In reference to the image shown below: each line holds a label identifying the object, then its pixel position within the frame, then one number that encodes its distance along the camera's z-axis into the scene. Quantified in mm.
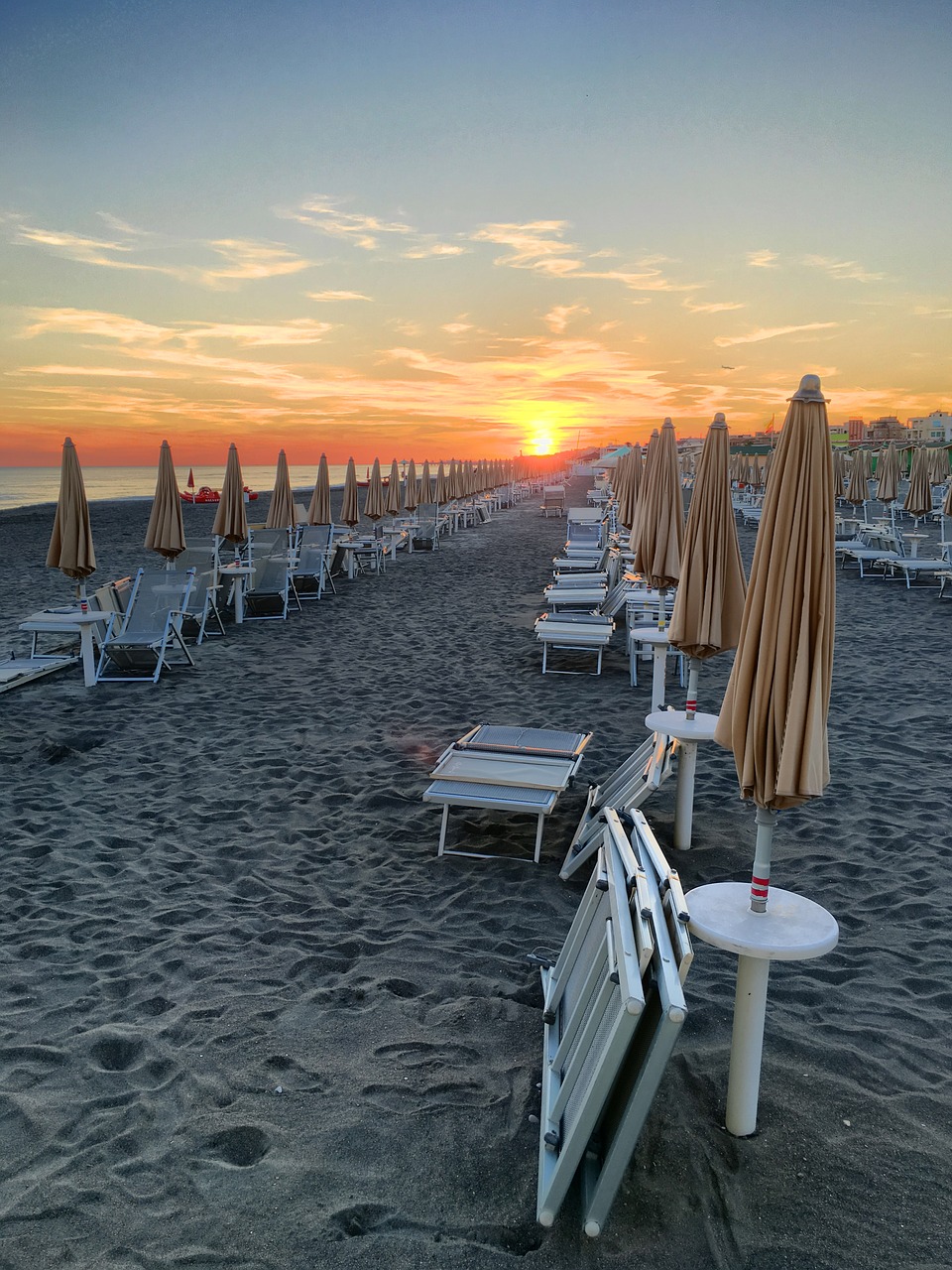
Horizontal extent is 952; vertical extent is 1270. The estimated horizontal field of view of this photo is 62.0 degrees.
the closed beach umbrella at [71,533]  8000
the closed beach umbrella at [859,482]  21969
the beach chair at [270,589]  11438
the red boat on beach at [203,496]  37344
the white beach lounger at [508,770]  4219
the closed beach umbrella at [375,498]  18062
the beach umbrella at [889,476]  19312
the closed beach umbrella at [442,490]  24734
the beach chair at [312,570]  13039
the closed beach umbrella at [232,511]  11891
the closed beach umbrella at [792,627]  2189
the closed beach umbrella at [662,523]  6578
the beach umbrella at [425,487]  23438
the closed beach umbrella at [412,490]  21438
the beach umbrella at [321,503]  15398
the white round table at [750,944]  2195
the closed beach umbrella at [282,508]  14844
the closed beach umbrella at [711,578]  4117
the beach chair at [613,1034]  1804
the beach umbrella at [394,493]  18922
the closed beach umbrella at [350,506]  16406
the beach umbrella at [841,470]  27867
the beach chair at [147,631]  8016
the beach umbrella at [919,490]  17438
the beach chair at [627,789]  3769
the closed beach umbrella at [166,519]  9641
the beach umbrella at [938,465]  25625
